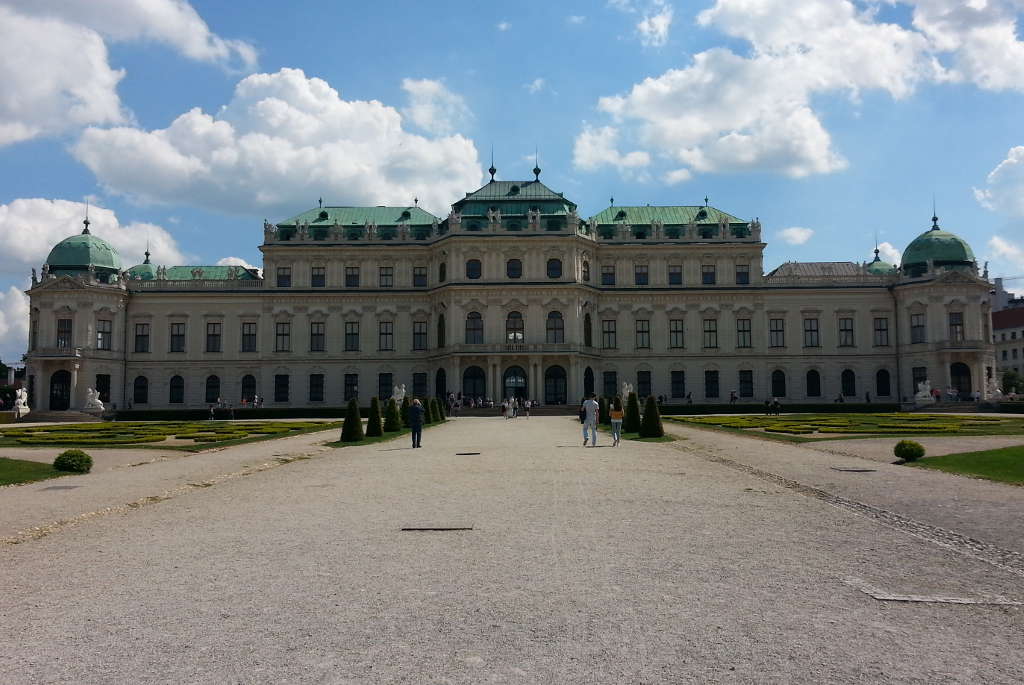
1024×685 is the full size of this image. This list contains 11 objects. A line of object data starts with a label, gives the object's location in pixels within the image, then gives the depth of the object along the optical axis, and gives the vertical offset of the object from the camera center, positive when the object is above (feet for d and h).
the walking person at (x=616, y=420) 87.47 -2.18
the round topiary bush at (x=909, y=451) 64.90 -4.43
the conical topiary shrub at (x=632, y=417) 111.65 -2.42
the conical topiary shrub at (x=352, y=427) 96.73 -2.70
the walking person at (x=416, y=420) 86.17 -1.80
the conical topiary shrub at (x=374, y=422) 104.01 -2.34
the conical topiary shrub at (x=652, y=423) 99.40 -2.92
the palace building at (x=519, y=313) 218.59 +23.74
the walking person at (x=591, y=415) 86.69 -1.61
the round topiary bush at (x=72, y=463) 62.13 -4.08
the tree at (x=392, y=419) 115.75 -2.21
